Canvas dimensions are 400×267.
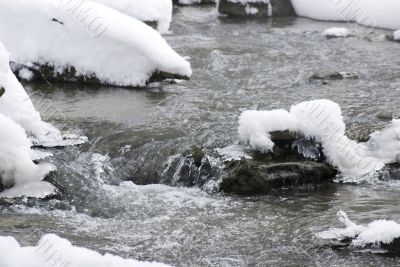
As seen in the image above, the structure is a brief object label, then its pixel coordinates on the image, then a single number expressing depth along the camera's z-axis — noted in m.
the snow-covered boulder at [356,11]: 14.27
